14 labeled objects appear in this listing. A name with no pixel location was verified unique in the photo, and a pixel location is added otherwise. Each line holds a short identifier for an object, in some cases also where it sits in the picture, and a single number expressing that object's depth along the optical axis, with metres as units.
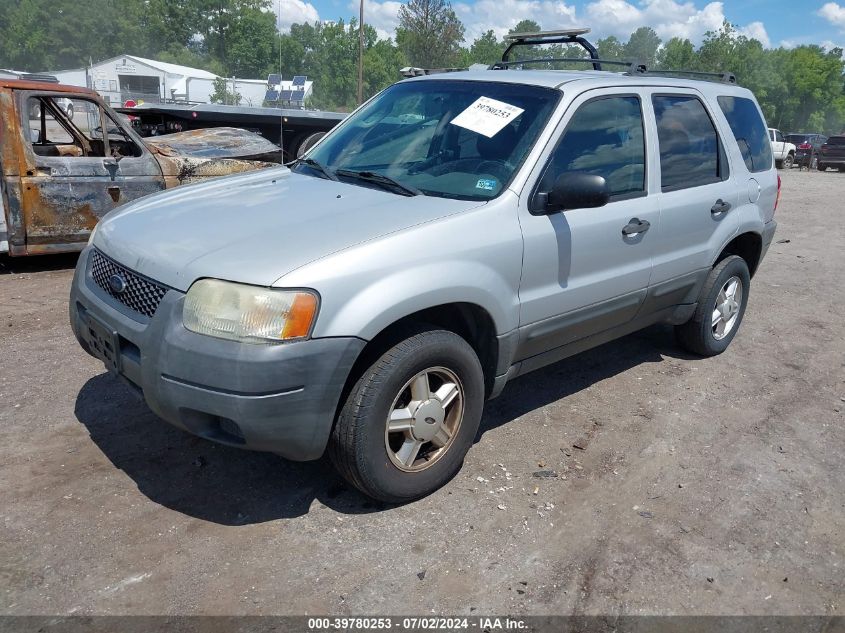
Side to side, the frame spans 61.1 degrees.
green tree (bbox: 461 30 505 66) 92.55
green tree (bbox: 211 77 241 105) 58.41
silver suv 2.75
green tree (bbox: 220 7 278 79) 88.94
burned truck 6.43
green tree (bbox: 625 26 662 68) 92.78
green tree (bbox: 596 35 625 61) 111.38
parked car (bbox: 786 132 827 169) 32.41
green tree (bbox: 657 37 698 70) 64.94
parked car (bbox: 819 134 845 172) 29.98
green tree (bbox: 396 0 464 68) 47.97
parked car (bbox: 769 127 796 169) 31.38
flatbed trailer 11.38
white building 61.66
